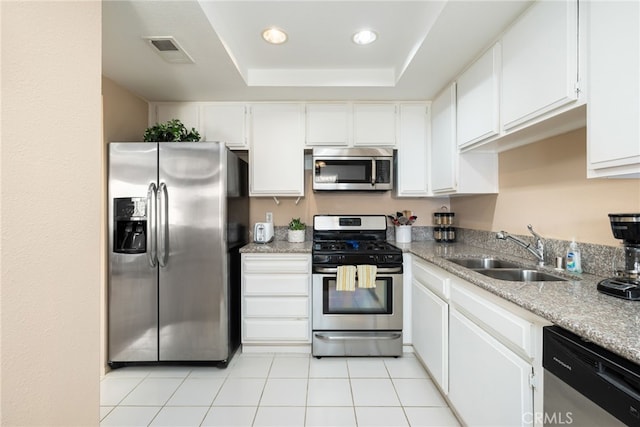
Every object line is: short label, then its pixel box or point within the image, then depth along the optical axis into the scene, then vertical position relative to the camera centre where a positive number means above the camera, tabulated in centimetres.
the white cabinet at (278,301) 252 -78
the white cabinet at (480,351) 108 -67
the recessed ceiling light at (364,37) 196 +121
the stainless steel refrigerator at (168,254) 222 -33
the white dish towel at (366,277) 239 -54
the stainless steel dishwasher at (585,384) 73 -48
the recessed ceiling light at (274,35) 192 +121
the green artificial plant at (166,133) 237 +65
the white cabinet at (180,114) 281 +95
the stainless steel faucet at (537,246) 178 -21
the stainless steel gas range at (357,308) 246 -82
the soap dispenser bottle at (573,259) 153 -25
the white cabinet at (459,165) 232 +39
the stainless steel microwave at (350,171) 279 +40
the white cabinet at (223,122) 281 +88
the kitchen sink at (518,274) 161 -37
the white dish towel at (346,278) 238 -55
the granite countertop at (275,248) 249 -32
